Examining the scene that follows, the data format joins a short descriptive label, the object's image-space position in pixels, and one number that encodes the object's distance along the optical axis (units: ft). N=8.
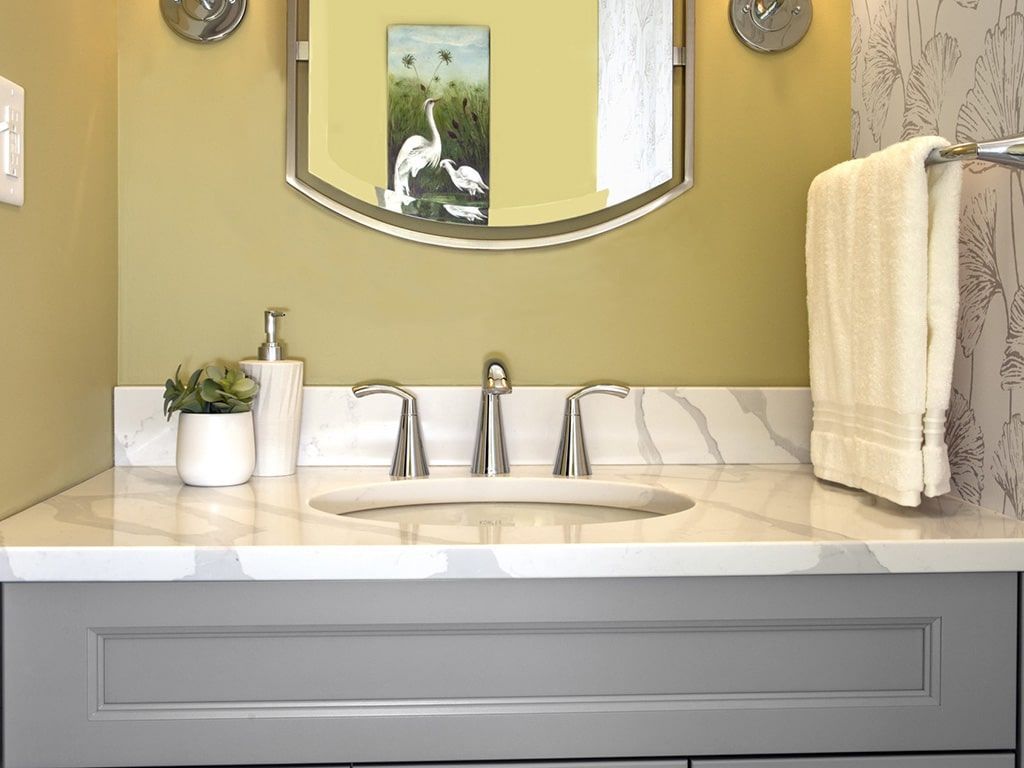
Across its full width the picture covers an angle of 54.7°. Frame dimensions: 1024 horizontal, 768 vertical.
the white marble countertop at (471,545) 2.97
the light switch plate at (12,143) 3.36
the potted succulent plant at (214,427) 4.09
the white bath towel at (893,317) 3.50
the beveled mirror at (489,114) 4.74
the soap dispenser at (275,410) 4.39
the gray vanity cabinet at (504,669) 3.01
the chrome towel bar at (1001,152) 3.09
